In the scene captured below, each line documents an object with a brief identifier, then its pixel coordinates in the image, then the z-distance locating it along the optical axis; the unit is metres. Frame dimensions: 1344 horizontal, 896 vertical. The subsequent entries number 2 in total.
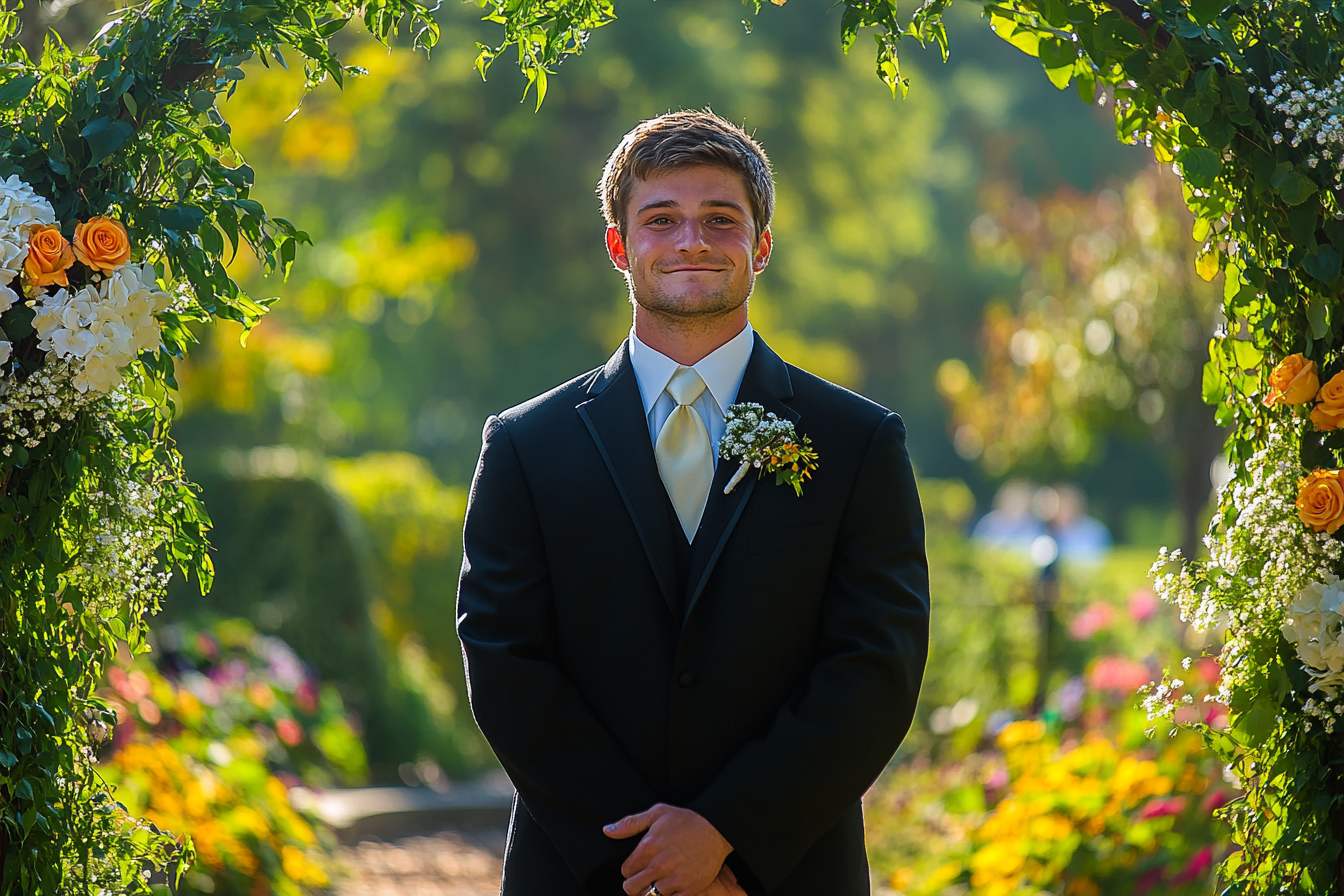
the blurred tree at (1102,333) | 17.14
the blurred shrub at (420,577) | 16.41
